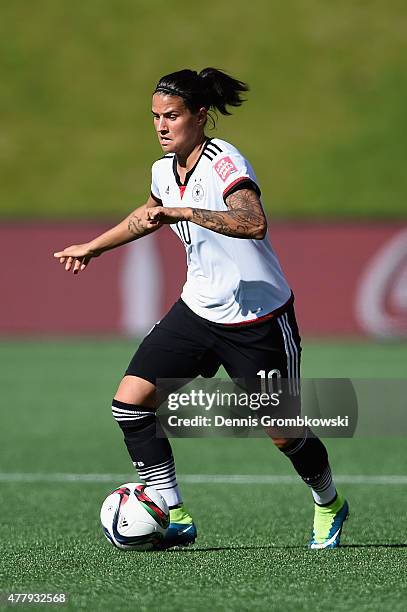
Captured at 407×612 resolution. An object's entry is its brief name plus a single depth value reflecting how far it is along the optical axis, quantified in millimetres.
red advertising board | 44375
